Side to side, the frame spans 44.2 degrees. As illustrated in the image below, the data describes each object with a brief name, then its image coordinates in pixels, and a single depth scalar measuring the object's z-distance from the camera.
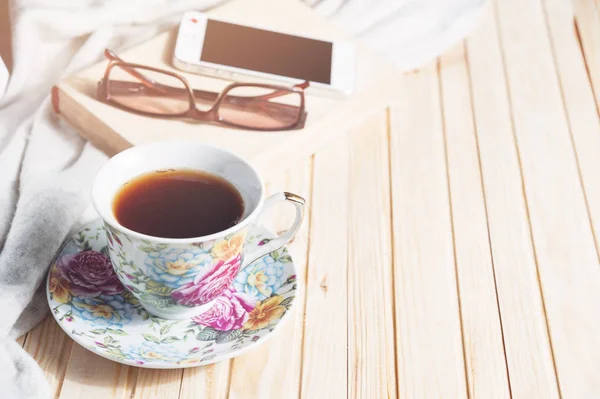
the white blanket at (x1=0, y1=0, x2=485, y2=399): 0.63
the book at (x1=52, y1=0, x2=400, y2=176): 0.80
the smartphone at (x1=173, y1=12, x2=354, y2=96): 0.88
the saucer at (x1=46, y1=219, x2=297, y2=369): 0.58
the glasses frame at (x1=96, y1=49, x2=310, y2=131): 0.82
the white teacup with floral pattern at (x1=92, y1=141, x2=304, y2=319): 0.56
